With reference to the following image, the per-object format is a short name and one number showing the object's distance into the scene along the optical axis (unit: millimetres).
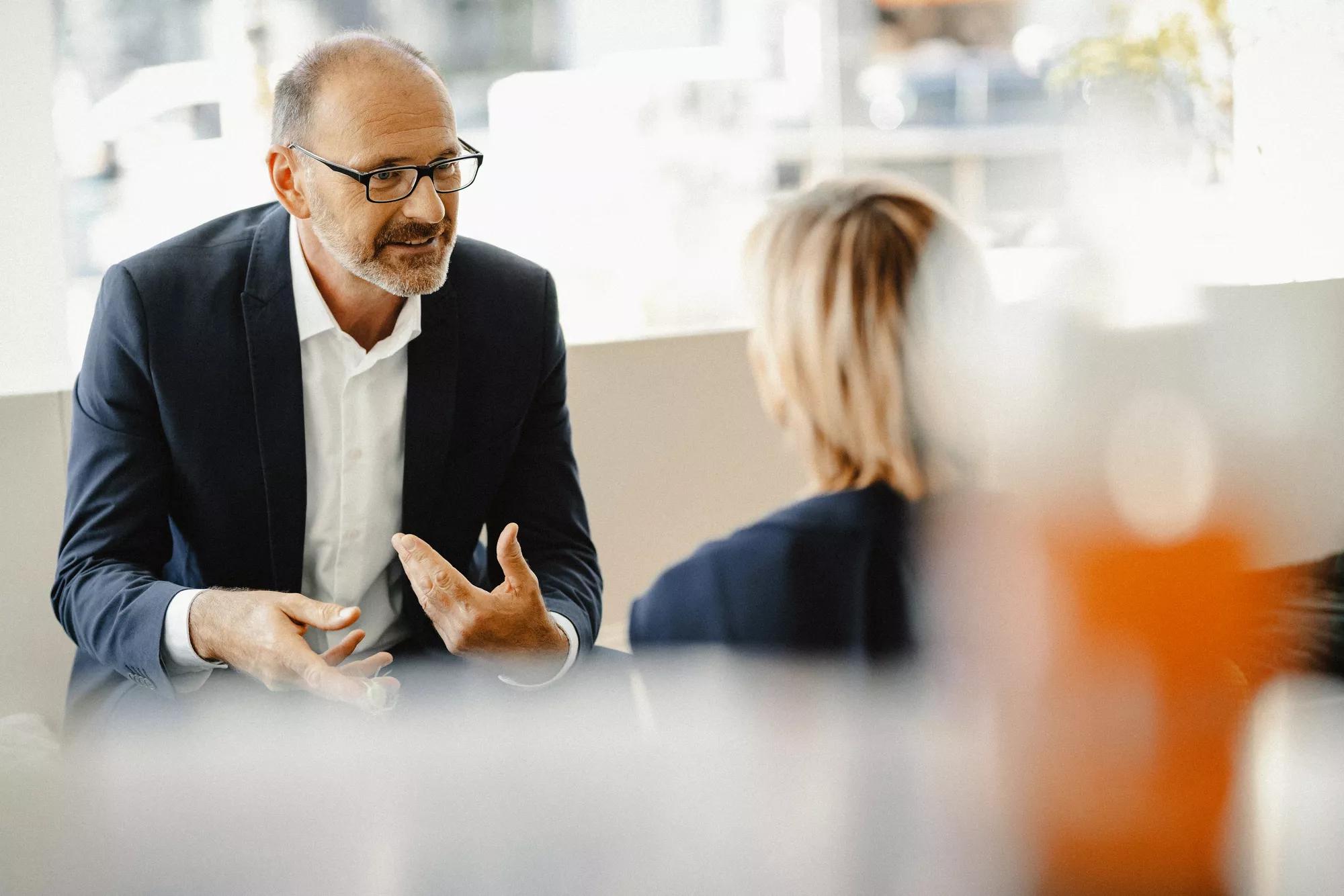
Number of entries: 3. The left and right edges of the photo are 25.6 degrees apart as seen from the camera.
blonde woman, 2474
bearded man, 2817
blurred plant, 3333
